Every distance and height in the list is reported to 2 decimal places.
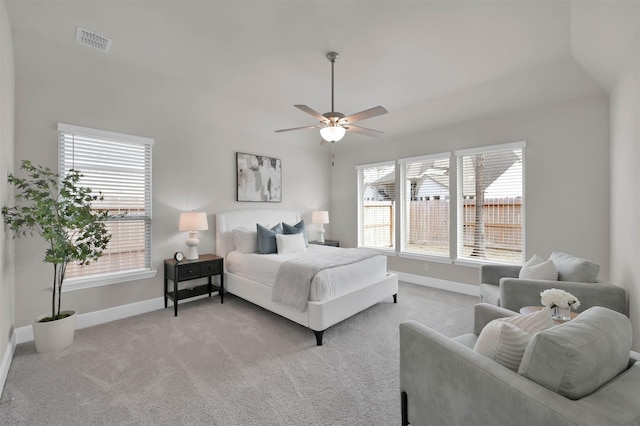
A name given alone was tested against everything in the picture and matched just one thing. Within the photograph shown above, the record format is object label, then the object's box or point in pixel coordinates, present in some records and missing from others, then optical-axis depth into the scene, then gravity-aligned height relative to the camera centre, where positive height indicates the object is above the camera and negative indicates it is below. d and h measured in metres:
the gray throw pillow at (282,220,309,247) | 4.71 -0.25
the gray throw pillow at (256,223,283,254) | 4.23 -0.39
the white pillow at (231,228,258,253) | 4.32 -0.39
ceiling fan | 2.81 +1.02
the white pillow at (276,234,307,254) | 4.27 -0.43
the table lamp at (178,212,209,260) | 3.84 -0.15
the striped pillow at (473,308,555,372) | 1.21 -0.55
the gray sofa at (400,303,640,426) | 0.94 -0.63
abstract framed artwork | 4.80 +0.67
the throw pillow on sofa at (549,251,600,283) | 2.57 -0.51
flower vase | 2.01 -0.72
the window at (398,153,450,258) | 4.82 +0.19
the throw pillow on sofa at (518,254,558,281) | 2.72 -0.55
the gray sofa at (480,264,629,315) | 2.37 -0.69
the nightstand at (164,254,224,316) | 3.66 -0.80
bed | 2.95 -0.88
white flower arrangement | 1.96 -0.60
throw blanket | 2.99 -0.69
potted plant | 2.54 -0.12
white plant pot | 2.65 -1.15
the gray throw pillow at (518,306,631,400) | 0.99 -0.52
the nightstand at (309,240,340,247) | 5.78 -0.58
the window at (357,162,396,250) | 5.58 +0.21
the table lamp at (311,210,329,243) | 5.75 -0.06
